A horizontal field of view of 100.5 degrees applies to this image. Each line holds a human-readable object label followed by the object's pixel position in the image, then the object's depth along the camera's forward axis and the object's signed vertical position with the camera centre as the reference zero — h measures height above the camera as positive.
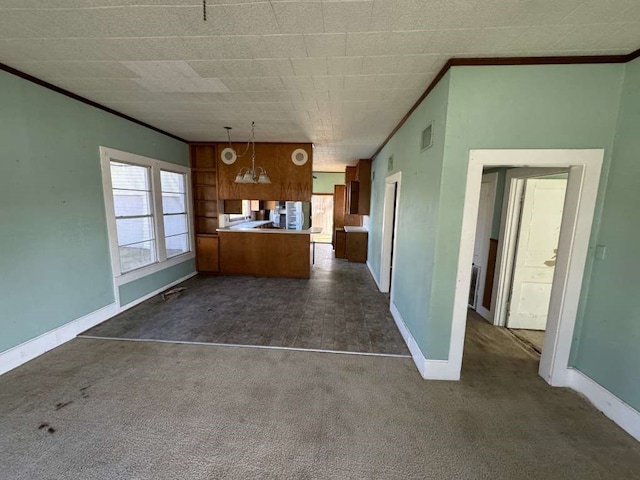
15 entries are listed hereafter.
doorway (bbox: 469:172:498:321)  3.73 -0.64
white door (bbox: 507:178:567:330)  3.23 -0.52
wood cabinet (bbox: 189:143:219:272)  5.46 -0.02
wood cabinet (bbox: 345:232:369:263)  7.03 -1.04
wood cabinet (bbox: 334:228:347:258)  7.55 -1.05
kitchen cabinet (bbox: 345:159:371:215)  6.81 +0.40
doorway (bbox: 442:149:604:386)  2.08 -0.28
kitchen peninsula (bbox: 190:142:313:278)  5.35 +0.04
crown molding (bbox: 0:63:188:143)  2.39 +1.15
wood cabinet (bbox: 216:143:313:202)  5.33 +0.62
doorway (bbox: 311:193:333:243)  11.34 -0.36
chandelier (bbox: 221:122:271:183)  5.31 +0.95
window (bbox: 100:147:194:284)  3.59 -0.17
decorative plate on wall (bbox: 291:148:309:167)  5.32 +0.97
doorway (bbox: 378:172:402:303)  4.51 -0.46
